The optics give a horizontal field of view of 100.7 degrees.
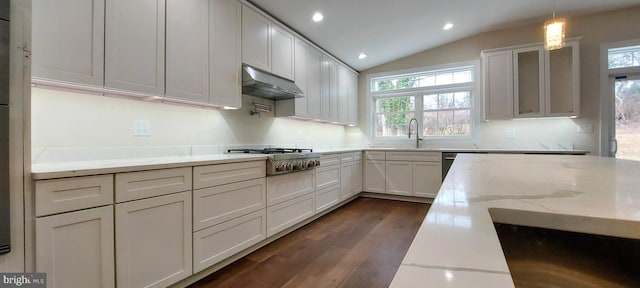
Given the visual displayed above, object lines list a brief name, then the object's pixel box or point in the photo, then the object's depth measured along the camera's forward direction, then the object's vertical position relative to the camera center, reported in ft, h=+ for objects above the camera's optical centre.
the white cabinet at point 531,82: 11.73 +2.84
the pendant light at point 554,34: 7.09 +2.98
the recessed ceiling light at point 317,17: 9.81 +4.79
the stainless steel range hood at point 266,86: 8.27 +1.94
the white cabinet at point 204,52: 6.50 +2.50
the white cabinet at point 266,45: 8.46 +3.46
